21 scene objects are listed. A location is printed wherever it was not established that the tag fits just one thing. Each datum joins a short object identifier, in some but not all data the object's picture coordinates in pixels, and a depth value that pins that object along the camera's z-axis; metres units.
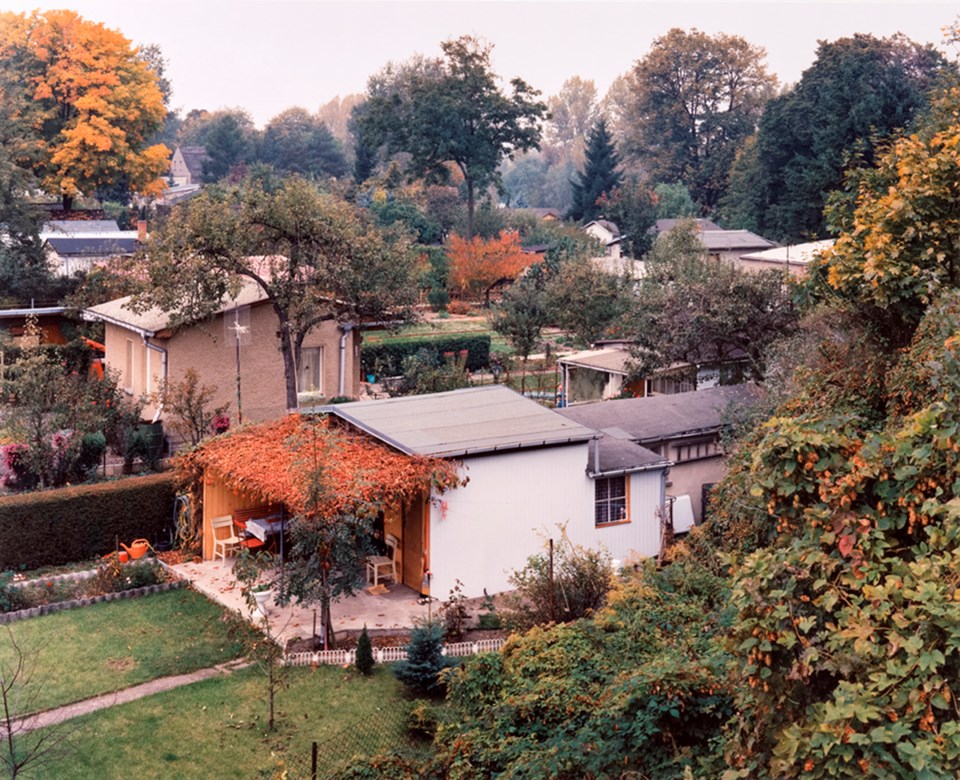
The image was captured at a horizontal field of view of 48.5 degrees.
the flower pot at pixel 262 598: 15.22
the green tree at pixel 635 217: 58.22
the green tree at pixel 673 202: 69.38
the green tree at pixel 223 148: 88.62
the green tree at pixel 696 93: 85.56
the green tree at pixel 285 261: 23.83
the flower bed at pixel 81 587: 15.97
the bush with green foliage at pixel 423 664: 13.39
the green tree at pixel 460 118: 64.44
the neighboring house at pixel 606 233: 60.31
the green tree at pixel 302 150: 92.75
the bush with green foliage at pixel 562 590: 14.87
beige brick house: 25.12
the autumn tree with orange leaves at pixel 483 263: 48.31
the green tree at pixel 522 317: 32.09
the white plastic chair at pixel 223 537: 18.36
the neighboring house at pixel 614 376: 26.62
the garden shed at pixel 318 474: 14.75
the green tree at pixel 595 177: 75.44
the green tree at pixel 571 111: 137.75
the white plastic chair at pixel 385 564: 17.34
